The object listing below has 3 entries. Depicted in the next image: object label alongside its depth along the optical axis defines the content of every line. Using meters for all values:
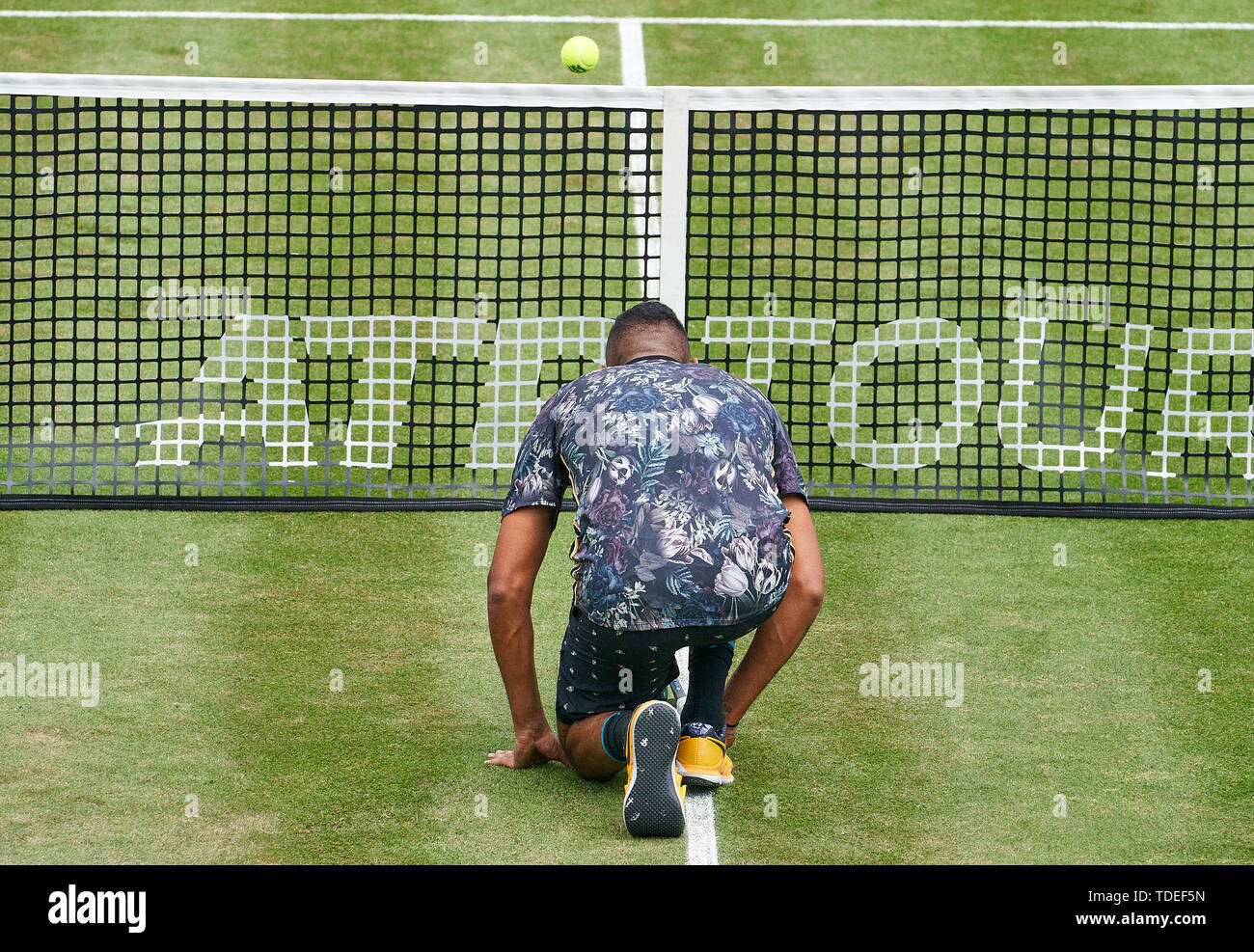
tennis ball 13.71
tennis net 8.88
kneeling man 5.37
